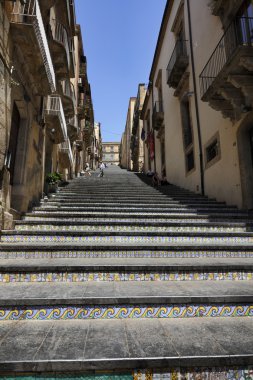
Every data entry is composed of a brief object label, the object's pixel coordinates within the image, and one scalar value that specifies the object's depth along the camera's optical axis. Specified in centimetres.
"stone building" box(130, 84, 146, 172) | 3272
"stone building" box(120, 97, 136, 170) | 4528
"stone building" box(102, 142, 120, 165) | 7950
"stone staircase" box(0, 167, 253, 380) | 183
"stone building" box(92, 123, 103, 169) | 5183
